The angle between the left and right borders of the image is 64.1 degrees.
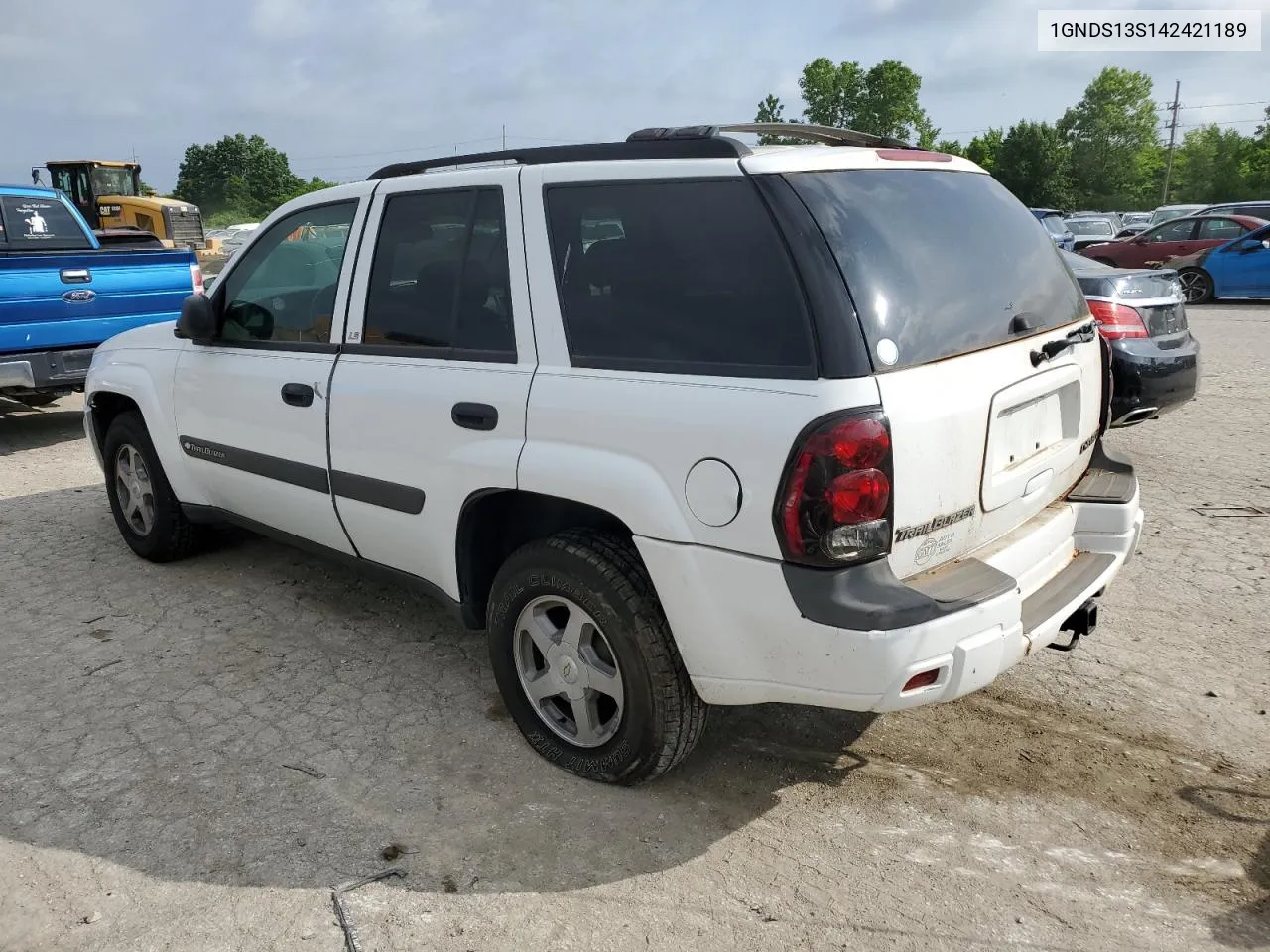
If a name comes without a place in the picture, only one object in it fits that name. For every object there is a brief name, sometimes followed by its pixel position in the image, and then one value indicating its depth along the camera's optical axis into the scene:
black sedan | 6.21
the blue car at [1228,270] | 16.50
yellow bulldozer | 27.02
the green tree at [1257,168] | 63.62
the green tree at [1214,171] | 68.06
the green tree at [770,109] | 75.50
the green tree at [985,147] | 73.44
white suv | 2.53
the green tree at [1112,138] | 74.88
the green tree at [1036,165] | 60.47
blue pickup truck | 7.48
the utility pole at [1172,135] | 73.56
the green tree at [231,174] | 94.01
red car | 17.42
